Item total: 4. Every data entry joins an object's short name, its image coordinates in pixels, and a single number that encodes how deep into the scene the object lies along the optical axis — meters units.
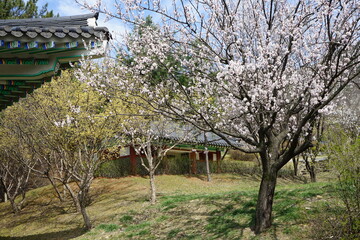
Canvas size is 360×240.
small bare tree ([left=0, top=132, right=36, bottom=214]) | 18.31
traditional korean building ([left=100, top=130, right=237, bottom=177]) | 23.06
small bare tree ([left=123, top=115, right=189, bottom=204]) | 16.08
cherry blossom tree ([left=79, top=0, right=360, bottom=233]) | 7.29
